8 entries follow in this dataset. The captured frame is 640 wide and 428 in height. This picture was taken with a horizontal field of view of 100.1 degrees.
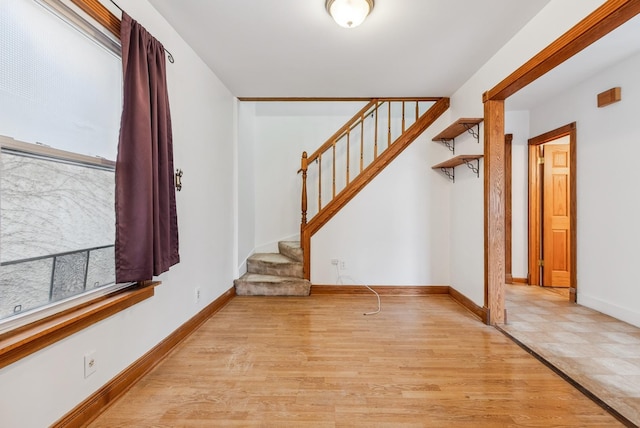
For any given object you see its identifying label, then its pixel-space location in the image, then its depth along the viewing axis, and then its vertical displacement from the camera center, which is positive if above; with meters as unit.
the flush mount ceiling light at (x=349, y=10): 1.68 +1.33
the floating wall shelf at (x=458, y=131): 2.65 +0.97
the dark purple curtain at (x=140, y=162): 1.50 +0.33
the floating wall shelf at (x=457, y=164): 2.73 +0.63
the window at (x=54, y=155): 1.09 +0.30
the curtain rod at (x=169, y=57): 1.95 +1.19
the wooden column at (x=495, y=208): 2.48 +0.11
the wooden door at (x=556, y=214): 3.69 +0.08
